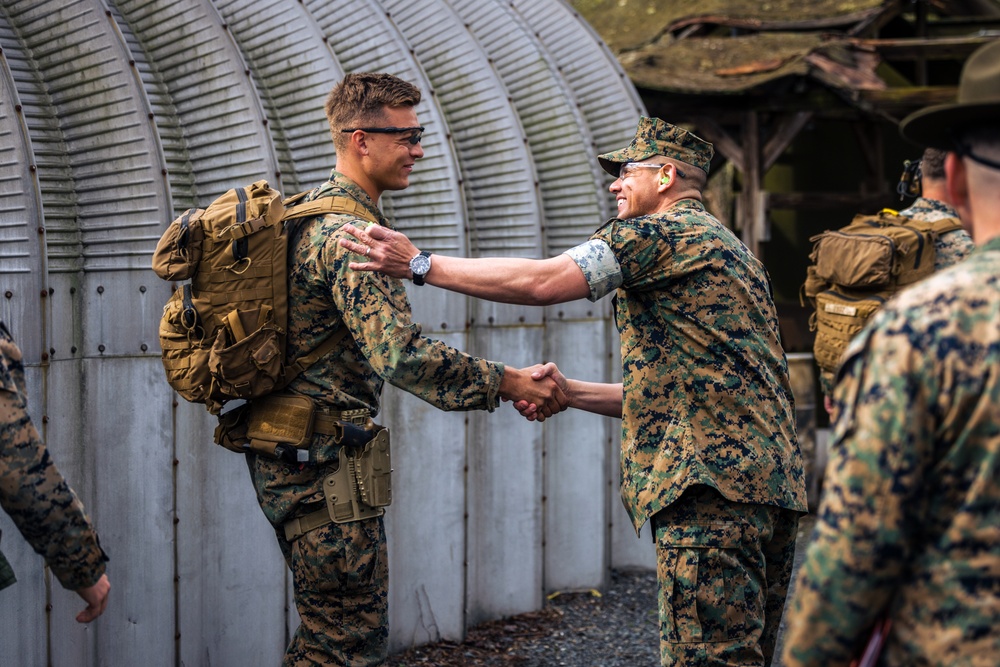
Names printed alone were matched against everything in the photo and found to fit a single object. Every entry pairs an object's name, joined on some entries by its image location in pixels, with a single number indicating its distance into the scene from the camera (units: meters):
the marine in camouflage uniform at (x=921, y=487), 1.98
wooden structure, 10.88
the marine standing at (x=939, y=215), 6.20
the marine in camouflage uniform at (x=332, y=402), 3.91
